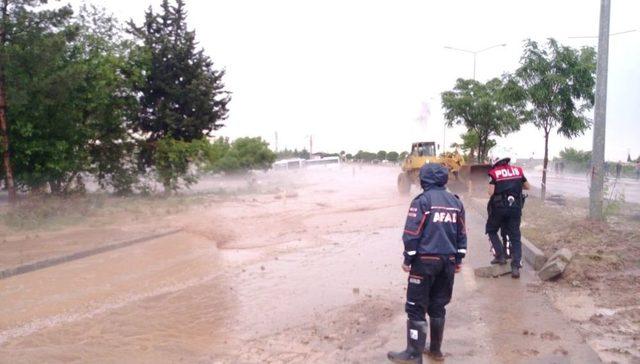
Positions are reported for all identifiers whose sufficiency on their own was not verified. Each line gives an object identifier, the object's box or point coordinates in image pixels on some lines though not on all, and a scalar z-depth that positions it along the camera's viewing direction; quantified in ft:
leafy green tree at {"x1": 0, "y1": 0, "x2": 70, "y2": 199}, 50.68
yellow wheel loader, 72.38
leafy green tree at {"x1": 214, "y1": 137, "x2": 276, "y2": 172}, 187.93
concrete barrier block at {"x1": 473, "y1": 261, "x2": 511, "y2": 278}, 28.14
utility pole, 38.17
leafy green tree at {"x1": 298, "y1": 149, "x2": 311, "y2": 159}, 311.78
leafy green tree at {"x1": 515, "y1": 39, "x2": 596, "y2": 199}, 53.06
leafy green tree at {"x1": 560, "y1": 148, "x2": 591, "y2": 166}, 178.70
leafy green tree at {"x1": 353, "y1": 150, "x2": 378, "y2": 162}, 317.22
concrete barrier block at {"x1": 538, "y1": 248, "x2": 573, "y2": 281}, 26.58
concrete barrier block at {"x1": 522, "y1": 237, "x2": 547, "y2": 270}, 29.50
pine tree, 87.15
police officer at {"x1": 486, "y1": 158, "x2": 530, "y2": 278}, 27.25
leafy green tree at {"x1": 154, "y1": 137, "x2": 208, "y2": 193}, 86.79
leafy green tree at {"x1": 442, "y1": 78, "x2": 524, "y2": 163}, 85.56
